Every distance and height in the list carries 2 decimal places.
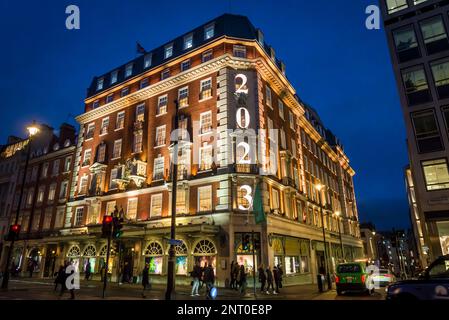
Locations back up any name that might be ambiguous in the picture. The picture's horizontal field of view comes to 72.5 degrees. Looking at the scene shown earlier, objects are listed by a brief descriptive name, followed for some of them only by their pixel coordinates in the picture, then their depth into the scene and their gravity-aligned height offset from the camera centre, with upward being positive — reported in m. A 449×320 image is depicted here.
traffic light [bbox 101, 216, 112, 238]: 15.20 +1.85
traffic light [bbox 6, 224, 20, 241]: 18.97 +2.11
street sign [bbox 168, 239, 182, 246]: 15.22 +1.10
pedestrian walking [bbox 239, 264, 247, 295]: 19.86 -0.99
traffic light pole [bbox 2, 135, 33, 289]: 18.09 -0.41
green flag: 21.02 +3.70
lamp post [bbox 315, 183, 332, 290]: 24.72 -1.56
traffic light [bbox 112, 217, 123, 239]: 15.43 +1.78
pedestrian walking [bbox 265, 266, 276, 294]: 20.91 -0.93
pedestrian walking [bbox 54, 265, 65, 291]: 16.44 -0.52
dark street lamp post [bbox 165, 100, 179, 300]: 14.33 +0.54
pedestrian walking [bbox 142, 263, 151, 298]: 19.26 -0.63
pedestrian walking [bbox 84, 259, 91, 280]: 29.53 -0.46
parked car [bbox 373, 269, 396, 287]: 25.38 -1.26
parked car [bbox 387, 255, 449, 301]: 8.36 -0.66
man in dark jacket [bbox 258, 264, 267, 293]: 20.89 -0.87
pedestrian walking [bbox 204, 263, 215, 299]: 17.64 -0.63
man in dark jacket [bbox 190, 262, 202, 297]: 17.67 -0.70
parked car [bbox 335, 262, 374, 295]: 18.22 -0.89
